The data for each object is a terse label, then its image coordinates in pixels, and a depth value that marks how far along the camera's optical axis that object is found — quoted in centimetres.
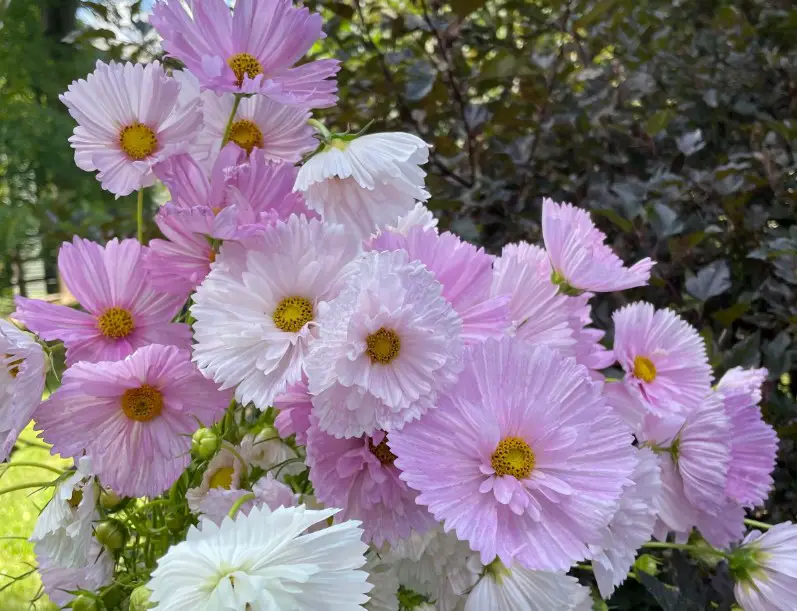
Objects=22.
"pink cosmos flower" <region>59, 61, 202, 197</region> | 32
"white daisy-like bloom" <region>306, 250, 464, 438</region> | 25
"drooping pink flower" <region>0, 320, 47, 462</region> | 27
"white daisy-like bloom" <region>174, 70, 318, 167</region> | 33
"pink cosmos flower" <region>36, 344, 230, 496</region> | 28
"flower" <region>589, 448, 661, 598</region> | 29
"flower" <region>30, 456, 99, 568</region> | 28
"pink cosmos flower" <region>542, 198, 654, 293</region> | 34
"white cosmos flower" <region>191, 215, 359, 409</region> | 26
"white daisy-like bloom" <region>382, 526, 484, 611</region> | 28
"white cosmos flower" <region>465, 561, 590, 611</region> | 27
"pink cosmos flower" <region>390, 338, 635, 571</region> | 25
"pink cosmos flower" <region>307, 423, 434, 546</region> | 27
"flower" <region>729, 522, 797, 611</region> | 36
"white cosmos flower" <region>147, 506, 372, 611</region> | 20
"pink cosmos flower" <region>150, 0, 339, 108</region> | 28
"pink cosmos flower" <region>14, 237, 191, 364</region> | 31
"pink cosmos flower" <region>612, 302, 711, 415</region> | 37
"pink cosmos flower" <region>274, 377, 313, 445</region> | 28
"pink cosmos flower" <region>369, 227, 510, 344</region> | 29
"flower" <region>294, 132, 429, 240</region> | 28
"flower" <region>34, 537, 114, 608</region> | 31
